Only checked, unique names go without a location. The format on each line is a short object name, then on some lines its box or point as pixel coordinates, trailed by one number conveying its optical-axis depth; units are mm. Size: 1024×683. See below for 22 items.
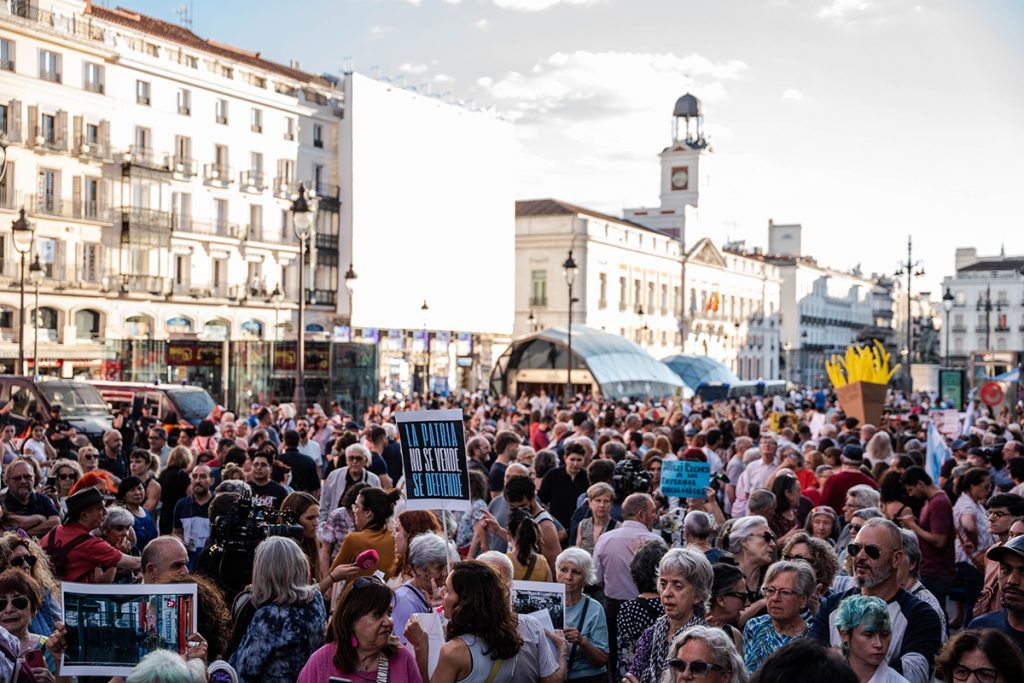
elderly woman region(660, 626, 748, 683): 4344
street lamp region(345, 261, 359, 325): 28947
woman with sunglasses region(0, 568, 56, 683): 5578
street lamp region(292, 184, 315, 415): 20797
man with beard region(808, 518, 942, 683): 5520
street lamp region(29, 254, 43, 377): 29347
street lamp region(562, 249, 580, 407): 32312
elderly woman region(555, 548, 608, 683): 6484
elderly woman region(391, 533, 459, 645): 6387
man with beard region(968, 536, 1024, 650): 5578
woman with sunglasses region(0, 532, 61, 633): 5993
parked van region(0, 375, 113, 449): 23594
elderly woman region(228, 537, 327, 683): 5578
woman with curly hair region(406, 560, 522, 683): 5203
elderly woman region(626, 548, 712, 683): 5707
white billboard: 57531
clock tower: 93188
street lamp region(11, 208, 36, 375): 21516
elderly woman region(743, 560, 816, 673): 5590
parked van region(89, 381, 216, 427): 26094
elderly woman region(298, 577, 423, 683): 5035
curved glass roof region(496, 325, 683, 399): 53406
